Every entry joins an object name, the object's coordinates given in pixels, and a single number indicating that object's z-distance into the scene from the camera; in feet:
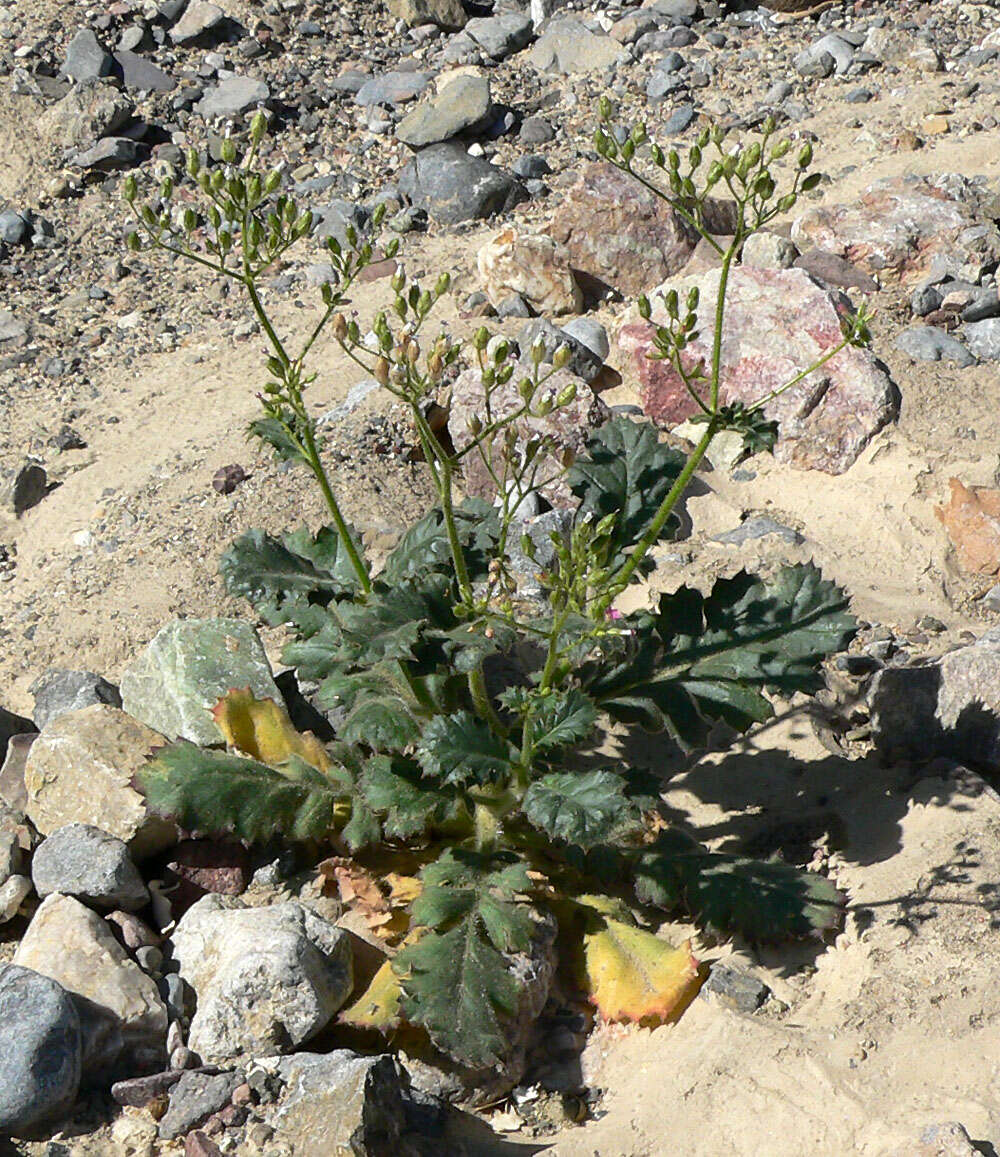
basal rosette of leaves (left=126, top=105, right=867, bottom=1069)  11.35
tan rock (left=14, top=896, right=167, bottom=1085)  11.79
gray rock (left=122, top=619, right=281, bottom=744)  14.93
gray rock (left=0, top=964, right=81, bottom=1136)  10.96
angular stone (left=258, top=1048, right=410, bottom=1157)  10.22
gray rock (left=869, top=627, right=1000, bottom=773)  14.01
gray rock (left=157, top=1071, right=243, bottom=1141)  11.12
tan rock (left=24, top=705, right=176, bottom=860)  13.73
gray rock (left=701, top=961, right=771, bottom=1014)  12.14
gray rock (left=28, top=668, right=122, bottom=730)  16.19
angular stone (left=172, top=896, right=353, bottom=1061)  11.71
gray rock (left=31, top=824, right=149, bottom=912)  12.99
